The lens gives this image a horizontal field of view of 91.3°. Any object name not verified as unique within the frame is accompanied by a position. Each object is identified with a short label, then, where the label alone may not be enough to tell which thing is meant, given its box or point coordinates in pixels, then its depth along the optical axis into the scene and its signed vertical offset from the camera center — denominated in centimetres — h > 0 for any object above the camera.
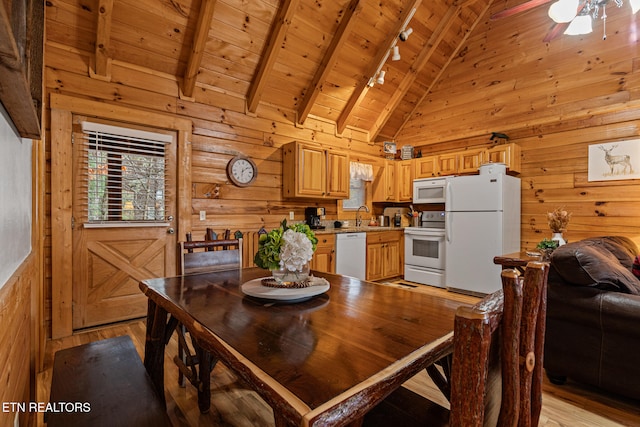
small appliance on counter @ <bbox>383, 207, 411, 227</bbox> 557 -7
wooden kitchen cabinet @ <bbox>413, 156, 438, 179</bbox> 502 +75
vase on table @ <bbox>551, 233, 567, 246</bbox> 283 -24
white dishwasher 433 -60
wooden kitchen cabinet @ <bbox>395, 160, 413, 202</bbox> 540 +55
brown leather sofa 177 -65
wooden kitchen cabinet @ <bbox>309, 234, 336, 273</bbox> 408 -57
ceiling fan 221 +150
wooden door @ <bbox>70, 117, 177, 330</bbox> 296 -38
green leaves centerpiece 135 -17
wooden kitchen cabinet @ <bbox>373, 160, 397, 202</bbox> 551 +51
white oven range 465 -59
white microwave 471 +35
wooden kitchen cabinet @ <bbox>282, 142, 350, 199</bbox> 425 +56
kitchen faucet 542 -9
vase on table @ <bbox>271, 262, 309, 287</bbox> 147 -31
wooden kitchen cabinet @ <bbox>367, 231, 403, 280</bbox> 474 -68
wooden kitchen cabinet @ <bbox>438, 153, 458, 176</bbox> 478 +75
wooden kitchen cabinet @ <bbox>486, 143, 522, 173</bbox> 422 +79
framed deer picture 356 +62
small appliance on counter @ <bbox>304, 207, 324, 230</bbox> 458 -8
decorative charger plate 131 -35
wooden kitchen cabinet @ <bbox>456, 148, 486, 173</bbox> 445 +77
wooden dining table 67 -38
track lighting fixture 396 +220
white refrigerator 404 -21
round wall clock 390 +51
